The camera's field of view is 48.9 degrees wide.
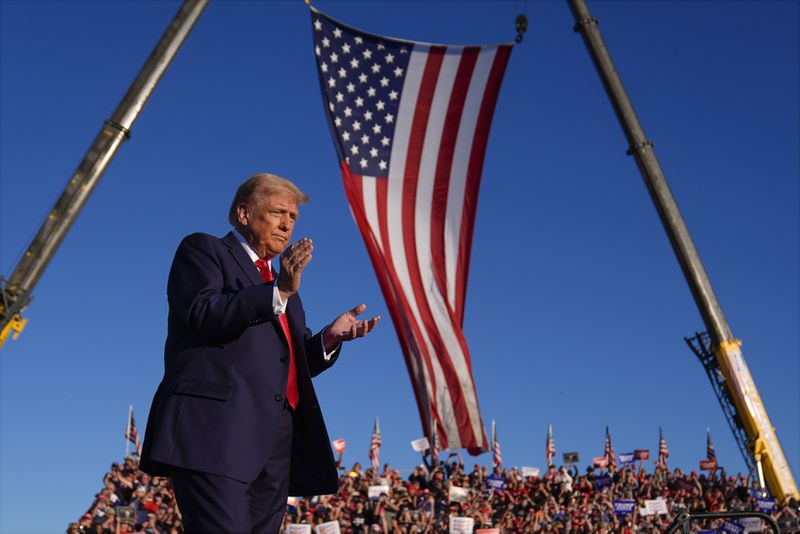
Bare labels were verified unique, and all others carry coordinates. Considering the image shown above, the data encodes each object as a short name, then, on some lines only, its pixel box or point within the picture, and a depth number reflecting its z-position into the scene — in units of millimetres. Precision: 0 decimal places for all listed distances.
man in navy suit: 2951
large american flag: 16828
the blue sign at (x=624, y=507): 17344
